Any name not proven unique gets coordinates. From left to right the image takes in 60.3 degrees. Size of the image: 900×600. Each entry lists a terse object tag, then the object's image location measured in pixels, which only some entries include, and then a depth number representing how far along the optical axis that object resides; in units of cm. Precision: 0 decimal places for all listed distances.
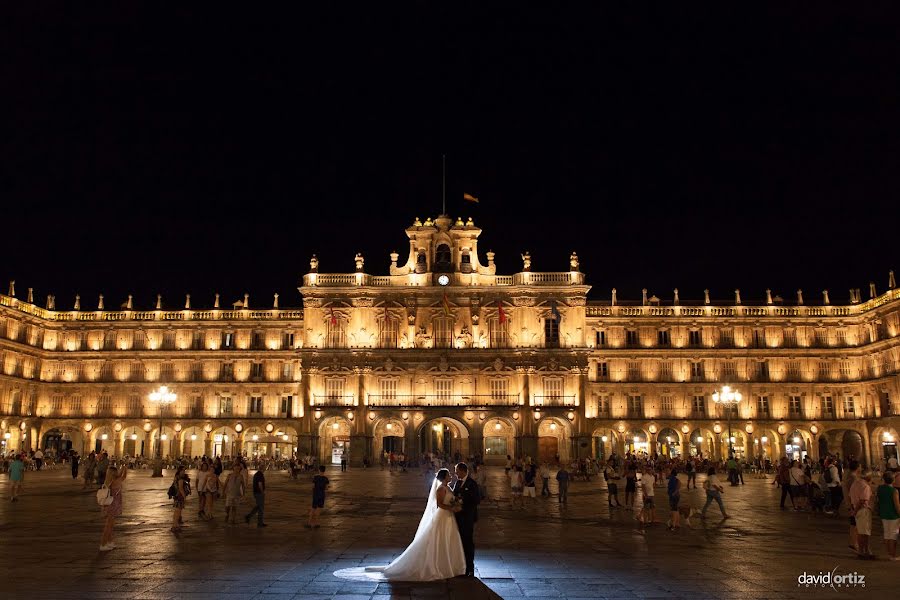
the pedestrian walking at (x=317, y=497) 2098
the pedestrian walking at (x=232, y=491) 2253
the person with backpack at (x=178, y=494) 1989
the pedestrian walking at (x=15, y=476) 2922
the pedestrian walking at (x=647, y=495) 2236
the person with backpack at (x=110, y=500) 1698
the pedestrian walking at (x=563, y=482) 2831
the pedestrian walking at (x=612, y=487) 2722
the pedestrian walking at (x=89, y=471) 3722
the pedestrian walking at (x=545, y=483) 3281
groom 1383
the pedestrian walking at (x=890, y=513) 1571
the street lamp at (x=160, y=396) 4597
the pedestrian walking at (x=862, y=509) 1572
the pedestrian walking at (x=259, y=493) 2145
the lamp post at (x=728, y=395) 4380
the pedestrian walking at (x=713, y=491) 2288
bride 1334
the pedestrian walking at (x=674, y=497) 2117
